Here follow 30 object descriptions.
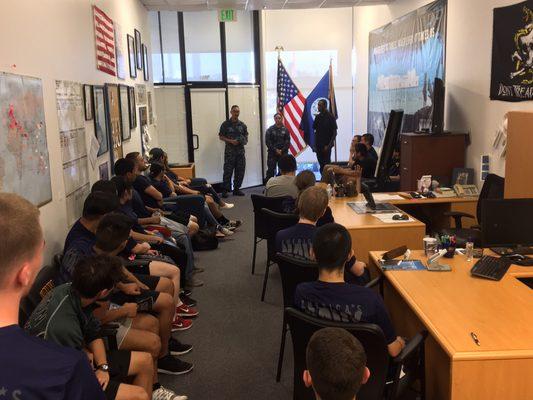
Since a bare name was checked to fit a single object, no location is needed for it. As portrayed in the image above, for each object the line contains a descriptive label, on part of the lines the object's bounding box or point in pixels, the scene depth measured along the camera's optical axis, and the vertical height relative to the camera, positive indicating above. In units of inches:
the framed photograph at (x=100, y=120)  178.7 -3.9
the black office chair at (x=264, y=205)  175.8 -34.2
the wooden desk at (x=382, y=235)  151.8 -39.2
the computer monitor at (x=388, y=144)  235.8 -19.0
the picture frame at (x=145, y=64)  299.8 +25.7
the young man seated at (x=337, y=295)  83.2 -31.7
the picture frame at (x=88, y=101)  166.9 +2.6
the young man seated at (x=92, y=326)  84.7 -36.2
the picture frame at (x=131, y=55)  251.6 +26.0
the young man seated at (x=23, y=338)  41.7 -18.8
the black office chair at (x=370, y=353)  76.4 -40.2
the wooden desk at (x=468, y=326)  75.9 -37.0
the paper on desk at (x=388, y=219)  155.6 -35.8
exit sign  301.7 +53.2
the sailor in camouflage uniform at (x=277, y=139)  360.5 -23.8
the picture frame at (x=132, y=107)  244.2 +0.5
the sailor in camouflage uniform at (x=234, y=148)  350.5 -29.1
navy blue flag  393.7 +0.9
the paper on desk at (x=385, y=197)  193.8 -35.9
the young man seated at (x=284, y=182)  187.2 -28.4
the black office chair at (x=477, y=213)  168.9 -39.1
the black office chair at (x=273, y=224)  162.2 -38.2
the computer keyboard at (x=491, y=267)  107.3 -36.0
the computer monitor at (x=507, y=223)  124.3 -29.7
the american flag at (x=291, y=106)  395.5 -1.3
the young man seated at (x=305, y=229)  124.3 -30.4
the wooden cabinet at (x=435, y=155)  213.5 -22.0
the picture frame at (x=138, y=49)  272.3 +31.7
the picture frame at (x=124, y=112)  222.1 -1.7
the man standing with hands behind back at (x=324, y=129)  371.2 -18.3
